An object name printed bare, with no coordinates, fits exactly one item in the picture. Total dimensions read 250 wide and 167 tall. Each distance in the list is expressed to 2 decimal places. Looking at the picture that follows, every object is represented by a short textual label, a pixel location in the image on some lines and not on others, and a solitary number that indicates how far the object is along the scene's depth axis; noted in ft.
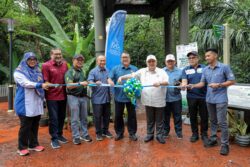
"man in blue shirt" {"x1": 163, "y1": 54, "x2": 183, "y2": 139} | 12.65
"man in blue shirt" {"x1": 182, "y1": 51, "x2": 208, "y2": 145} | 11.79
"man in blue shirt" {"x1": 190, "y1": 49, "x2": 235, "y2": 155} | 10.34
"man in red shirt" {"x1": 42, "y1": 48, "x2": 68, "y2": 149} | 11.71
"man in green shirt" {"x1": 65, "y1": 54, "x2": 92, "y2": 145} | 11.92
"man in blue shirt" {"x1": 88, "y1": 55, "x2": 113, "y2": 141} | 12.62
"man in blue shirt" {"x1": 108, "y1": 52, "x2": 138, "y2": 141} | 12.45
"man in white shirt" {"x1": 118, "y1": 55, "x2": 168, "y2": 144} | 11.90
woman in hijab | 10.73
